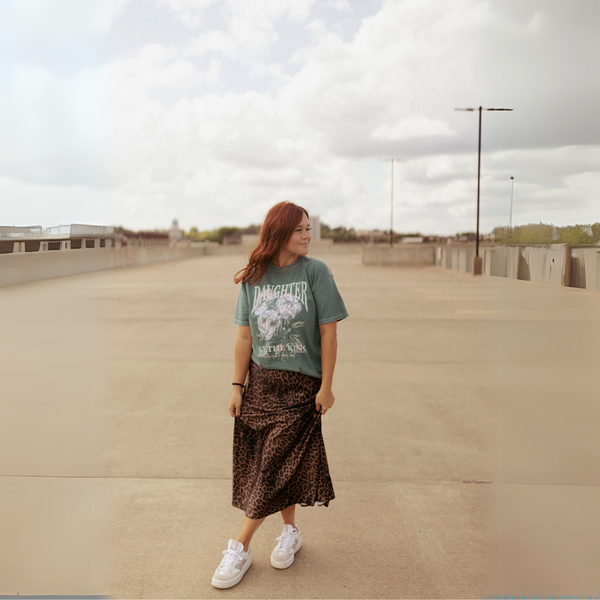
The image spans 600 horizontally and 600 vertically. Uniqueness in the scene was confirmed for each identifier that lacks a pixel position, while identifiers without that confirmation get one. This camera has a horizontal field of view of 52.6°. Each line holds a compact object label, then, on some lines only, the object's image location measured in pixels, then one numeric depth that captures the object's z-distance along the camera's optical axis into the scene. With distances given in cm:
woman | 241
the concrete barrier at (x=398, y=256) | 3678
